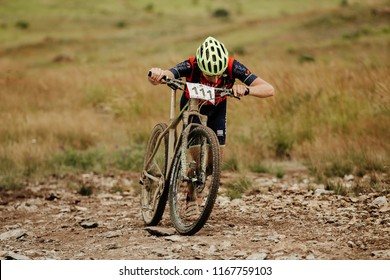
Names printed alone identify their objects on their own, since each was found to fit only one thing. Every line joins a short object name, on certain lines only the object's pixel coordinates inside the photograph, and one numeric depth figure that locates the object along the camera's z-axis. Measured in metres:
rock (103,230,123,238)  15.87
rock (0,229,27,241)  16.58
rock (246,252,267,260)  13.01
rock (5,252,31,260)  14.06
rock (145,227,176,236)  15.09
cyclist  14.25
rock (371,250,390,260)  12.95
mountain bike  13.96
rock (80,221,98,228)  17.27
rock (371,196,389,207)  17.00
